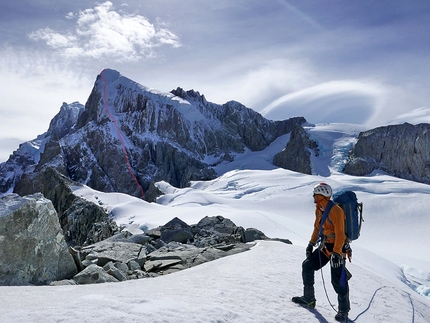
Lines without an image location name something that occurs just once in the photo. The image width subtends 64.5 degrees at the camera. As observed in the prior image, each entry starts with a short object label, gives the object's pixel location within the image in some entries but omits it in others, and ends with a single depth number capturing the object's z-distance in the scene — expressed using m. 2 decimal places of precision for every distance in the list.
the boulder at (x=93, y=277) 8.32
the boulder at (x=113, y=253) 10.47
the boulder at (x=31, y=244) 7.68
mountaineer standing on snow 6.00
